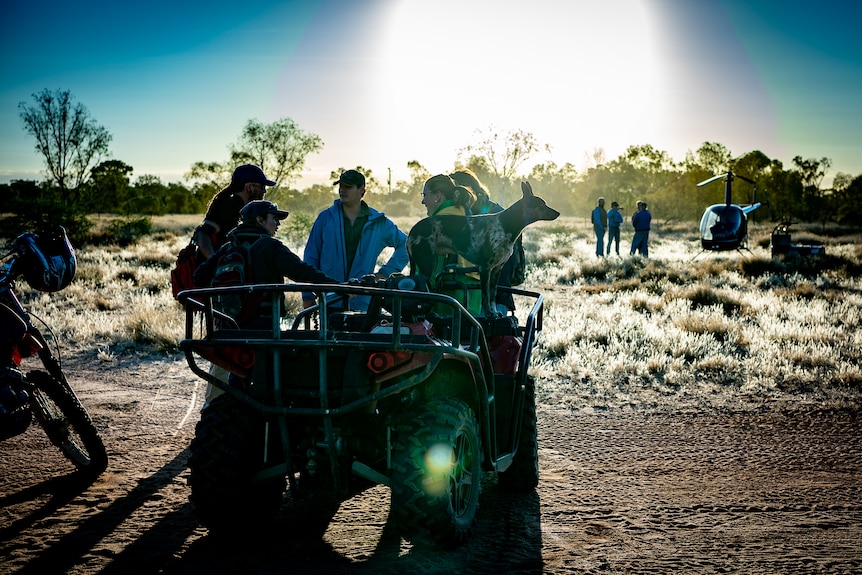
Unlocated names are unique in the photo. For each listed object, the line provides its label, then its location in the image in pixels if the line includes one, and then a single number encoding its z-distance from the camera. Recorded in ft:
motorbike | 13.99
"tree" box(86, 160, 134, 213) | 126.81
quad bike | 10.81
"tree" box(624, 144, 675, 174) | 348.59
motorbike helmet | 14.76
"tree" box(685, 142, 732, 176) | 318.04
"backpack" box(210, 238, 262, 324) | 14.49
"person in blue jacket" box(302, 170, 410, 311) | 20.27
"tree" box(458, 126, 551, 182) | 215.10
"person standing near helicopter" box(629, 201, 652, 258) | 85.35
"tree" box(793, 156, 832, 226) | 245.65
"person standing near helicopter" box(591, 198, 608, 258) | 86.99
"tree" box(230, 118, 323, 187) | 177.06
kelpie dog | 15.66
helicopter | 92.02
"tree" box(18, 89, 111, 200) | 121.29
